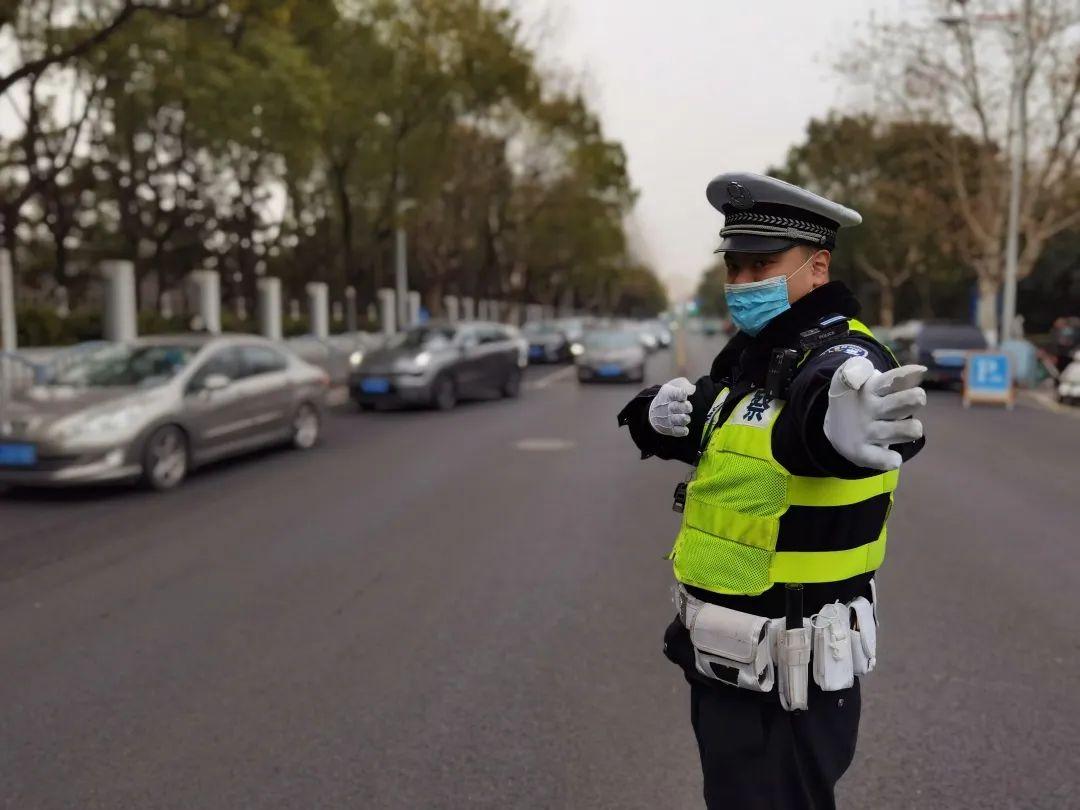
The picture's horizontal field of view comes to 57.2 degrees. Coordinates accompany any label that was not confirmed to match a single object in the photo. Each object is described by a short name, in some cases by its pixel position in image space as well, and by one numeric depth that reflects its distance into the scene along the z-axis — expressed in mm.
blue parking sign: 17703
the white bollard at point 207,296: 22094
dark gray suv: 16125
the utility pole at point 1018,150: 24766
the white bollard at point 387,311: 34406
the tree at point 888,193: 33312
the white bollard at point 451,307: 44500
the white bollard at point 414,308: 37156
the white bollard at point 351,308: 29484
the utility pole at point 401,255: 30016
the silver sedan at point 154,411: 8273
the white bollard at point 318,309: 28406
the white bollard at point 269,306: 25391
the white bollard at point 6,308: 15406
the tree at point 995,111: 25156
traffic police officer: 1943
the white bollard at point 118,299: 18375
